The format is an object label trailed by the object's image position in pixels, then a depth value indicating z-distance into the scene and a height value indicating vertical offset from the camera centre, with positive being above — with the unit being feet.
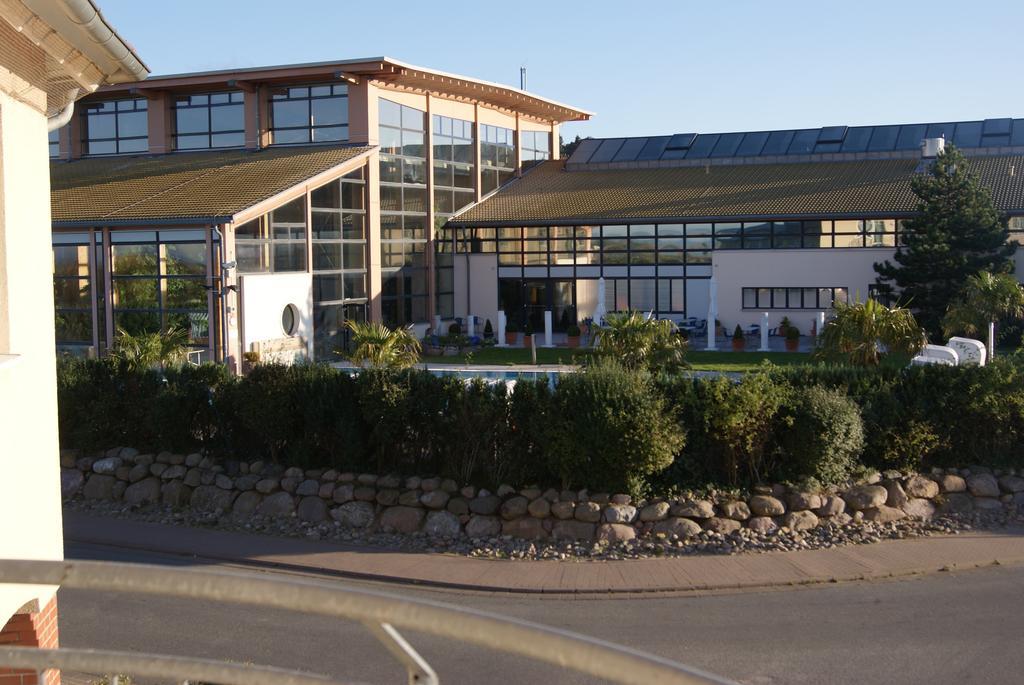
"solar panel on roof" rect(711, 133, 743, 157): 145.18 +20.40
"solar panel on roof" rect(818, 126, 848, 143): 141.90 +21.18
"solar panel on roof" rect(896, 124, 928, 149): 137.59 +20.19
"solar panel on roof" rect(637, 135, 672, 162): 149.58 +20.46
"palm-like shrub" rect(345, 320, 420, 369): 67.62 -2.63
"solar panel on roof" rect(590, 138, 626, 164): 151.64 +20.59
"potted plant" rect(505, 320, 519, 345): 124.99 -3.74
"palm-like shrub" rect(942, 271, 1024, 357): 92.84 -0.51
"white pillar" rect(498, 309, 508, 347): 123.24 -2.90
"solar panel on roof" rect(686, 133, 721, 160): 146.30 +20.47
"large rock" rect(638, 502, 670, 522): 45.96 -8.69
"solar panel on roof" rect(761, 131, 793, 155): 143.13 +20.26
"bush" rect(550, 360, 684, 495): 46.14 -5.46
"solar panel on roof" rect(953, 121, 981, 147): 137.49 +20.35
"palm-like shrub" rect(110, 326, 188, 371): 58.08 -2.72
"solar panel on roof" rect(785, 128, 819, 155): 142.00 +20.26
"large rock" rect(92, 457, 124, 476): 54.54 -7.85
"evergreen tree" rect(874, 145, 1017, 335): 108.68 +5.39
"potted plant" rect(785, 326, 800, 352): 112.16 -3.89
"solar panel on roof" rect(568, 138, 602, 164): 152.35 +20.75
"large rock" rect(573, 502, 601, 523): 45.96 -8.66
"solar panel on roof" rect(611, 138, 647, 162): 151.02 +20.64
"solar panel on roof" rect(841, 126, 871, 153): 139.33 +20.23
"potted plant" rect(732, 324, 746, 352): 114.52 -4.13
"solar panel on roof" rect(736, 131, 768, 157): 143.95 +20.29
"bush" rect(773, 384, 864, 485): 47.65 -5.90
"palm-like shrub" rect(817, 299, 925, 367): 69.15 -2.11
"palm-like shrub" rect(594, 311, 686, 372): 58.44 -2.22
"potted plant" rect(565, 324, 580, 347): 119.75 -3.63
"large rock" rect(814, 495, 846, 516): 47.19 -8.75
